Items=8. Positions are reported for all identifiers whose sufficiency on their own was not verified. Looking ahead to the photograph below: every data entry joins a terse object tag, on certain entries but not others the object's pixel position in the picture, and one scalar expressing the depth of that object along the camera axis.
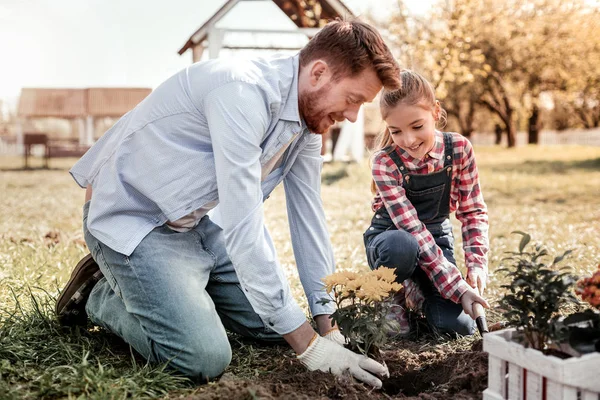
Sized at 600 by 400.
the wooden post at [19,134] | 28.37
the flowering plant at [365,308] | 2.12
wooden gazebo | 12.12
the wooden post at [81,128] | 33.53
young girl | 2.98
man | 2.23
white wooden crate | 1.71
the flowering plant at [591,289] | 1.91
